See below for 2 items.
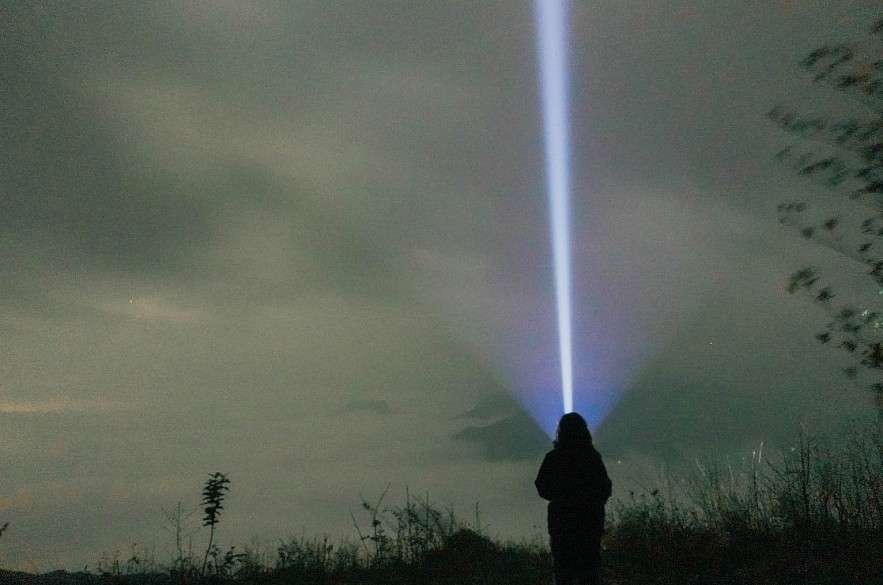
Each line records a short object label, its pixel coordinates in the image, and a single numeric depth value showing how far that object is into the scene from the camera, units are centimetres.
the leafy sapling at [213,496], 1025
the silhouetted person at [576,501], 873
